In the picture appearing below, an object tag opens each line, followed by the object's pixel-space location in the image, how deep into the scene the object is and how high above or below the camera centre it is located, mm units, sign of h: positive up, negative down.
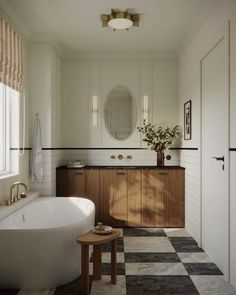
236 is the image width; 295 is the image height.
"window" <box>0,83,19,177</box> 2664 +192
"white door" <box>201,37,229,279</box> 1997 -90
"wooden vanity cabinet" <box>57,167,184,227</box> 3271 -709
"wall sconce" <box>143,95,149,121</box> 3629 +583
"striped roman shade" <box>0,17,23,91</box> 2295 +950
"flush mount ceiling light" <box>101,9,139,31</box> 2497 +1396
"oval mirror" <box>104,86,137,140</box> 3629 +504
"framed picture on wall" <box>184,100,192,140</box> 2999 +338
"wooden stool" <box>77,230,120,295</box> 1807 -894
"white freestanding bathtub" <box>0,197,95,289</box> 1789 -870
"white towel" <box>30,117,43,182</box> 3043 -164
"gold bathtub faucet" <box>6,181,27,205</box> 2388 -557
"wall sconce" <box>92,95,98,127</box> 3644 +467
